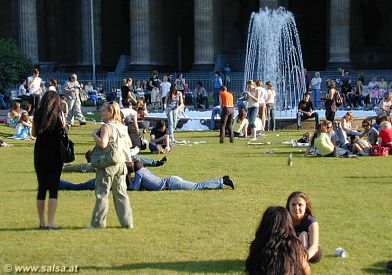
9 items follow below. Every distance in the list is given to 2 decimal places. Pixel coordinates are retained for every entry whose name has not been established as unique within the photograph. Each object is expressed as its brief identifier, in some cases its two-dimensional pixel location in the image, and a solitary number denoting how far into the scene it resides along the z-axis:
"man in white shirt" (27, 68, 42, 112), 27.14
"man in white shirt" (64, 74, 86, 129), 27.39
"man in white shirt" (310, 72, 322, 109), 35.84
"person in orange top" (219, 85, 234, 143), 22.14
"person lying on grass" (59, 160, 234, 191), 13.73
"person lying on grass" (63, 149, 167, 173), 16.50
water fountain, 34.59
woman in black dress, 10.39
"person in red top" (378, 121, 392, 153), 18.61
